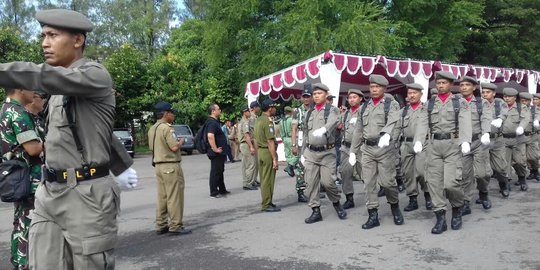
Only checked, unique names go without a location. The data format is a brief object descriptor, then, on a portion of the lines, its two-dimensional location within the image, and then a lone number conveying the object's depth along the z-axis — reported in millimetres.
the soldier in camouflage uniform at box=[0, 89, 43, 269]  4371
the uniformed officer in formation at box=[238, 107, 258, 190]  11227
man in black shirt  9477
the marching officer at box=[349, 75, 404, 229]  6816
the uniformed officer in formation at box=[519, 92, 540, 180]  10352
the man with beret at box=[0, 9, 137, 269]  2635
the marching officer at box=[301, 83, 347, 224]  7273
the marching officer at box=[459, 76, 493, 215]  7395
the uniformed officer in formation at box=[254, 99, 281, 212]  8125
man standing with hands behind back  6719
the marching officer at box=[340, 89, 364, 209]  8492
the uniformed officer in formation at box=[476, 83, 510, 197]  9062
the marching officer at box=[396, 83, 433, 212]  7953
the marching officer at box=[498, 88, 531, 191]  9719
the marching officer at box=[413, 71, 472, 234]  6504
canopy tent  11242
